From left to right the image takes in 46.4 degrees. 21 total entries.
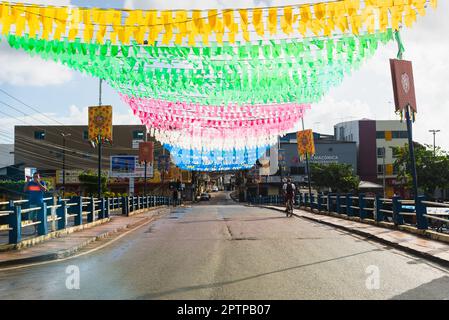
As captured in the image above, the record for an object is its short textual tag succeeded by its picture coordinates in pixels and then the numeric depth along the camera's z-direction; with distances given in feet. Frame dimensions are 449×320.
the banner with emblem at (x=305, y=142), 111.34
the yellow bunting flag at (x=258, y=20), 39.14
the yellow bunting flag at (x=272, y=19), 39.34
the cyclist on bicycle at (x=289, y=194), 88.74
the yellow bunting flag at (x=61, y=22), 39.86
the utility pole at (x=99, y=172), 78.80
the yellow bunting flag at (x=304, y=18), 39.65
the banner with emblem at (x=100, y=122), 77.30
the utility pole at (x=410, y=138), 53.78
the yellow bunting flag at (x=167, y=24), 40.16
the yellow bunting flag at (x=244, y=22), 39.34
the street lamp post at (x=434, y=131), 272.54
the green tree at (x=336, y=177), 230.07
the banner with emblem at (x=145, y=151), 128.88
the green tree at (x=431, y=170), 148.46
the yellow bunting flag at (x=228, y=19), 39.75
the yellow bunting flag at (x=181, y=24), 40.24
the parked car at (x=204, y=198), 347.97
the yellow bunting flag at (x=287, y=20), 39.55
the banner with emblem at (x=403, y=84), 52.26
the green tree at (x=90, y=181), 210.59
